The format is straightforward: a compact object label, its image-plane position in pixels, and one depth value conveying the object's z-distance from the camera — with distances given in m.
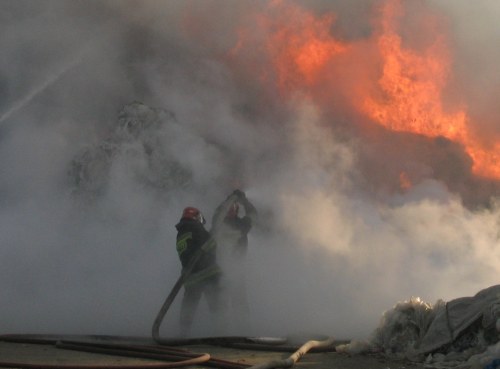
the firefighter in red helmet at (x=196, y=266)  17.72
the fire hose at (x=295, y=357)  10.23
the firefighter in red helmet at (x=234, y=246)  18.59
